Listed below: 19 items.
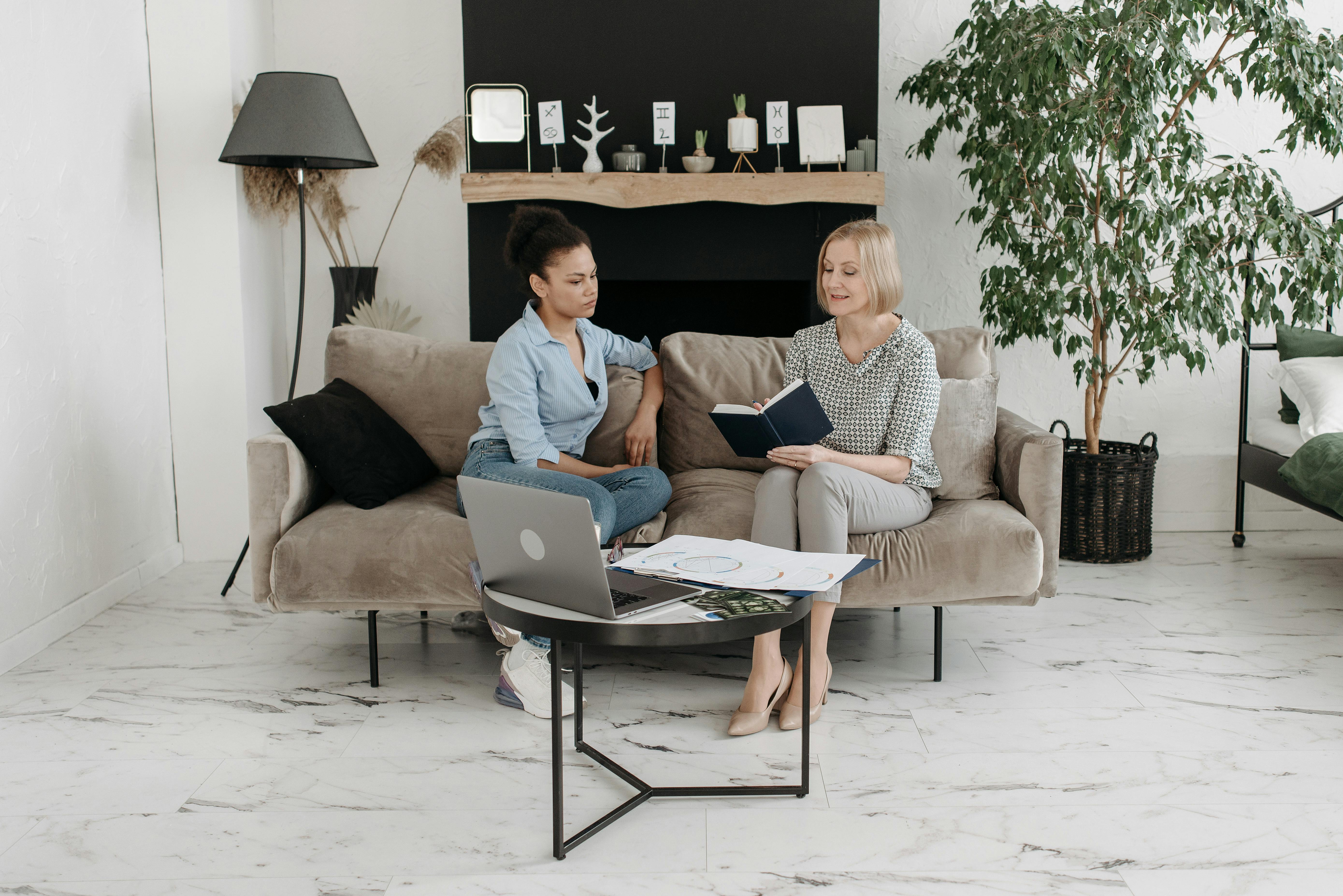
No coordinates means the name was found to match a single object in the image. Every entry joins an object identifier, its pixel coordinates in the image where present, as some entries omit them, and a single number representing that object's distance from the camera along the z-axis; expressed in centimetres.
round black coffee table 141
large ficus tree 306
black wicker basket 346
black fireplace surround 375
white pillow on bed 321
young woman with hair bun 242
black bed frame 333
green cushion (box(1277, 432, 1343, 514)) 292
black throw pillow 245
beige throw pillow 257
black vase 384
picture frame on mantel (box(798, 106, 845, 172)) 364
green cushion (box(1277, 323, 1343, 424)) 344
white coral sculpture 365
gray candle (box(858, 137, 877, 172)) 365
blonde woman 215
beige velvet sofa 226
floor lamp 307
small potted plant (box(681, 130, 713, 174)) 365
